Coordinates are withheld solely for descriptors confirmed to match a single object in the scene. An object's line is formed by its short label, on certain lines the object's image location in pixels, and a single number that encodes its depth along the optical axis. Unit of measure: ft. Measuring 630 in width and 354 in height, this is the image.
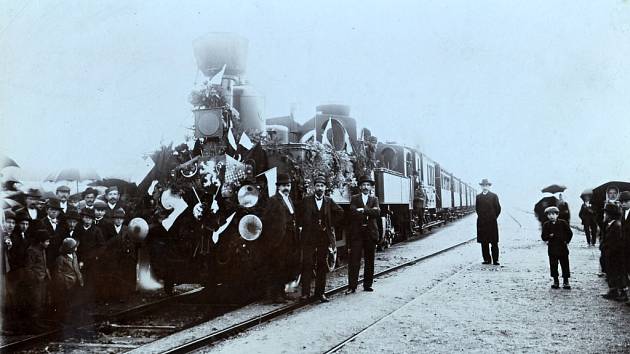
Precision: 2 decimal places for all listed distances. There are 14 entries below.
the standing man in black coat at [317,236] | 22.90
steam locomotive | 22.76
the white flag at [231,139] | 24.35
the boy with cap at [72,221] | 19.88
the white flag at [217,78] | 24.73
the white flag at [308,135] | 32.76
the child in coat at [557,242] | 24.57
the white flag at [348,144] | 34.73
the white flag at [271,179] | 24.17
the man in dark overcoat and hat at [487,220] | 33.42
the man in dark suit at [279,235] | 22.30
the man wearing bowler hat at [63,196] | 19.90
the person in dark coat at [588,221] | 40.39
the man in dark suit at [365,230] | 24.85
